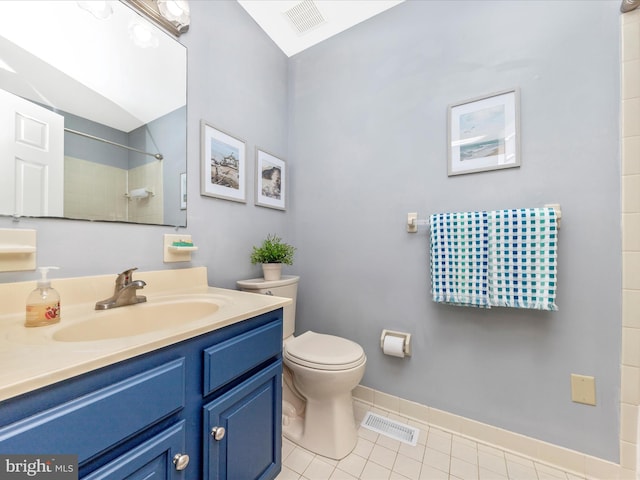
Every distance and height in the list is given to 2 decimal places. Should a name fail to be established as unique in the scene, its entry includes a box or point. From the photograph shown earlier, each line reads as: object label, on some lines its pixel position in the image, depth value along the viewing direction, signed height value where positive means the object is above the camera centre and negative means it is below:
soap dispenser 0.71 -0.18
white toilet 1.22 -0.74
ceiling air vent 1.58 +1.41
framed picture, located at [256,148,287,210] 1.70 +0.41
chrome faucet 0.92 -0.19
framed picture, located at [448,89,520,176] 1.29 +0.56
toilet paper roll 1.49 -0.60
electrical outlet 1.16 -0.65
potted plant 1.54 -0.10
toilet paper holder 1.50 -0.56
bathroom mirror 0.84 +0.47
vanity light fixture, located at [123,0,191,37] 1.16 +1.04
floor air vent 1.38 -1.03
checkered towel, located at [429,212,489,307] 1.28 -0.08
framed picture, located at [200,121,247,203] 1.37 +0.42
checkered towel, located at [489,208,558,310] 1.15 -0.07
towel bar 1.49 +0.11
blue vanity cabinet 0.47 -0.40
